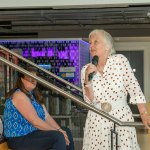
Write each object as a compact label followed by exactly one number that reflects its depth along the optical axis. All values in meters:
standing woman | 3.05
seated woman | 3.79
